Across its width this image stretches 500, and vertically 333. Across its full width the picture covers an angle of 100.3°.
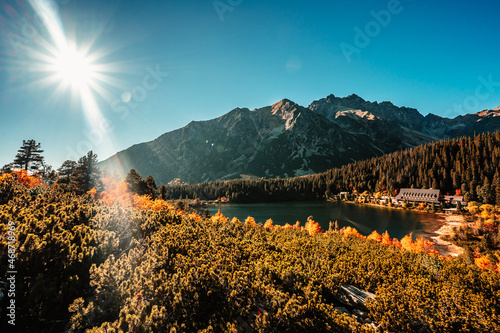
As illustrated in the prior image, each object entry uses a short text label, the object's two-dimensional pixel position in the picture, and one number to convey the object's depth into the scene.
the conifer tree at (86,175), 56.22
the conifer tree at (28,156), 56.38
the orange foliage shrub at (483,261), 35.31
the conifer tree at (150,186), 69.72
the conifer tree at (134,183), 64.00
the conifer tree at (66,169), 67.44
